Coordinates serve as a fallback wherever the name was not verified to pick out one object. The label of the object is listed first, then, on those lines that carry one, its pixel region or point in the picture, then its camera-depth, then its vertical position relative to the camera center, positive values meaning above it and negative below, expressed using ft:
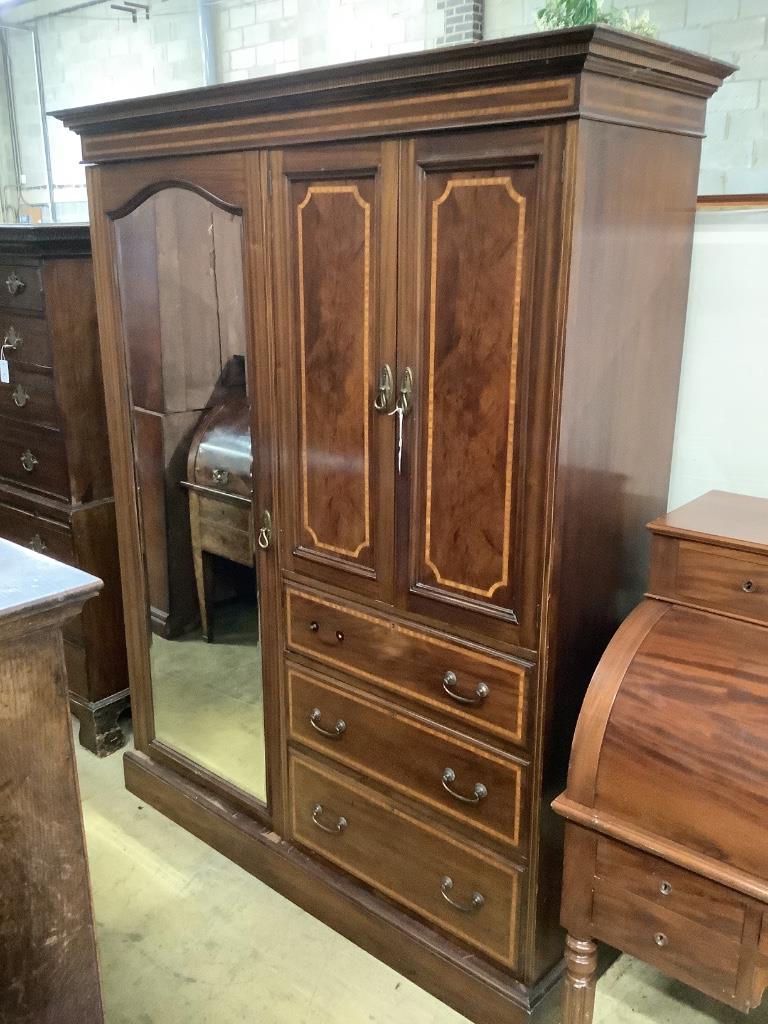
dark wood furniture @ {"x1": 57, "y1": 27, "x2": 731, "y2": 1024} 4.29 -0.70
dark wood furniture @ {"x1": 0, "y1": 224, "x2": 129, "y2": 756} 7.57 -1.36
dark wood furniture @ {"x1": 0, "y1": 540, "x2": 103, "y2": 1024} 3.20 -2.01
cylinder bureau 3.90 -2.21
